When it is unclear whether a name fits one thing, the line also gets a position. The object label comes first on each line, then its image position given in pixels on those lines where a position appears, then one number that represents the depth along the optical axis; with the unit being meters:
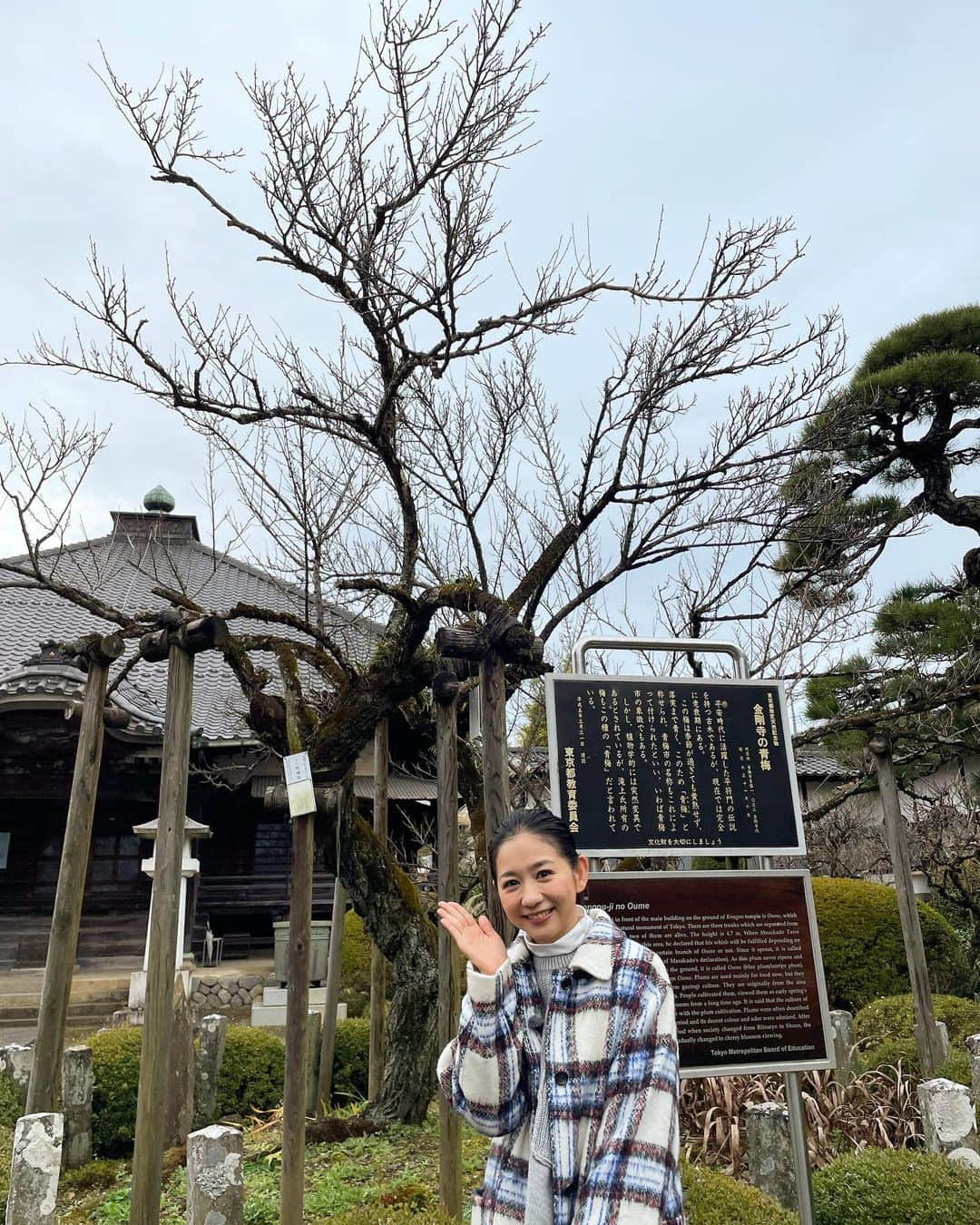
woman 1.95
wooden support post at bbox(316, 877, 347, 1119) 6.86
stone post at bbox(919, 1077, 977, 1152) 4.52
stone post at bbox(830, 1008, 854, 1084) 6.66
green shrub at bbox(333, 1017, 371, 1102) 7.74
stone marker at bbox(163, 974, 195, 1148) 6.17
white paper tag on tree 4.30
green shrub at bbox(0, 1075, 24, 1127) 5.88
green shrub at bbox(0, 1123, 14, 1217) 4.36
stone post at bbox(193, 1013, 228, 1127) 6.75
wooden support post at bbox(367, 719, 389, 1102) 6.81
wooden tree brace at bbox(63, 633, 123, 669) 5.15
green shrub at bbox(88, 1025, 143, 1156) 6.26
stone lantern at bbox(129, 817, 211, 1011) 10.38
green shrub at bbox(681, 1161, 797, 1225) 3.77
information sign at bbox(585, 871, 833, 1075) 3.90
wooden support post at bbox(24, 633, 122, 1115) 4.75
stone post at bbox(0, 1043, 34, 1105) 6.30
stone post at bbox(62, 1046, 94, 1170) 6.01
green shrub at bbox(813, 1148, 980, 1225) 3.84
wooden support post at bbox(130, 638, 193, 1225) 3.92
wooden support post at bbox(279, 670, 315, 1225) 4.04
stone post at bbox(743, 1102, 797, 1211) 4.57
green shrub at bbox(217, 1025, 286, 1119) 7.01
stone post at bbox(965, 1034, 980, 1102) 5.35
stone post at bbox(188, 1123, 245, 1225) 4.07
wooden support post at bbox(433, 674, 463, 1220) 4.26
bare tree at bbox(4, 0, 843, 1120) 5.44
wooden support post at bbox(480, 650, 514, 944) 4.46
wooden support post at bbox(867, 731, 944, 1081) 5.99
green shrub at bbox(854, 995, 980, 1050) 7.56
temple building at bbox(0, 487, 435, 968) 11.77
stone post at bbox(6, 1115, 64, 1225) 4.00
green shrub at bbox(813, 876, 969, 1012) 8.98
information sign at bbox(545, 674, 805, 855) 4.04
